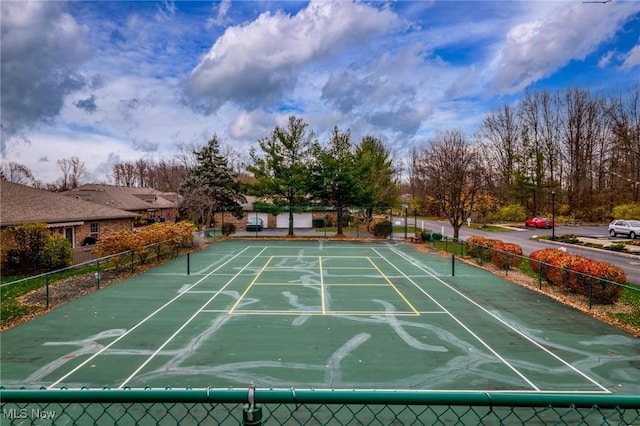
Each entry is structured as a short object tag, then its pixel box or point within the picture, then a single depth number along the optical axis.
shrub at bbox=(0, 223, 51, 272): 19.25
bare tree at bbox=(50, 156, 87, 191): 80.67
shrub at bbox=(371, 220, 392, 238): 37.84
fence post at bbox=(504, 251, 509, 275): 20.00
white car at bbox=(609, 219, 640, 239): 34.00
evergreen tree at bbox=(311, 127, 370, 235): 37.69
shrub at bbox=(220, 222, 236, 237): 38.31
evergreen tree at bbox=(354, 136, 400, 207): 39.66
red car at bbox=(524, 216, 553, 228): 47.19
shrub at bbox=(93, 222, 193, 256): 20.59
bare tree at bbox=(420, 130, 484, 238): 32.11
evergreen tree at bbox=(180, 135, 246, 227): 42.84
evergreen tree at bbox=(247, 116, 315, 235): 37.94
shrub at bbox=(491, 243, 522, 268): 20.98
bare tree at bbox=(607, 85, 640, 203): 40.12
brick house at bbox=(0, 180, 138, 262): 22.28
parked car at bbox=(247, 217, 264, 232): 44.78
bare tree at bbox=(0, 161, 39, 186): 80.94
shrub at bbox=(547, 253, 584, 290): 15.82
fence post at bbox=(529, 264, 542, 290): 16.67
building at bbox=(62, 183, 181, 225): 42.88
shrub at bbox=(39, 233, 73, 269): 19.47
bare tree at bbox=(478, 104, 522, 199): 61.16
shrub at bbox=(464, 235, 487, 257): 24.56
